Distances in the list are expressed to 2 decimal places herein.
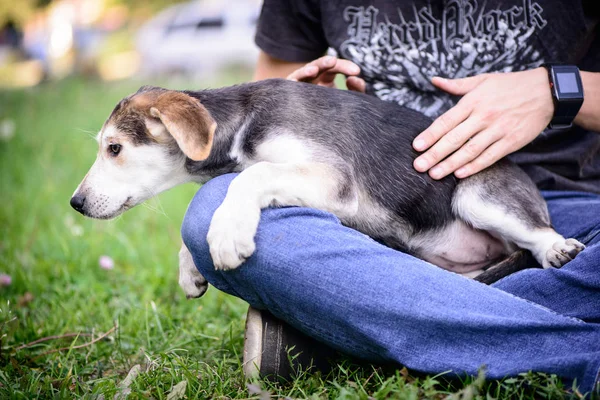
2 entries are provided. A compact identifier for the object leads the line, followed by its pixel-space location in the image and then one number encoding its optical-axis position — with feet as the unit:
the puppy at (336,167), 9.00
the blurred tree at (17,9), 77.05
